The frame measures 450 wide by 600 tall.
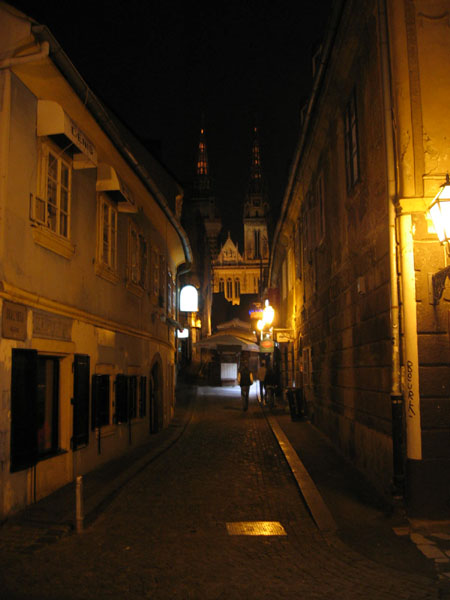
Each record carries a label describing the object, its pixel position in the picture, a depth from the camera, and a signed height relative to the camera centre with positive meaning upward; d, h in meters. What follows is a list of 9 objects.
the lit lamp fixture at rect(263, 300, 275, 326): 27.31 +2.06
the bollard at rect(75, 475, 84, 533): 7.06 -1.79
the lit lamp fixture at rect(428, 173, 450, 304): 7.14 +1.77
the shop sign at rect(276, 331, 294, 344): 21.58 +0.82
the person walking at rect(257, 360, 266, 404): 24.37 -0.77
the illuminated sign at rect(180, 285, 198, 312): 25.69 +2.63
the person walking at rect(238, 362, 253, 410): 22.95 -0.98
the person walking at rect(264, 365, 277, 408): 23.06 -1.11
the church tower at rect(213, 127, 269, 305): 122.44 +22.06
